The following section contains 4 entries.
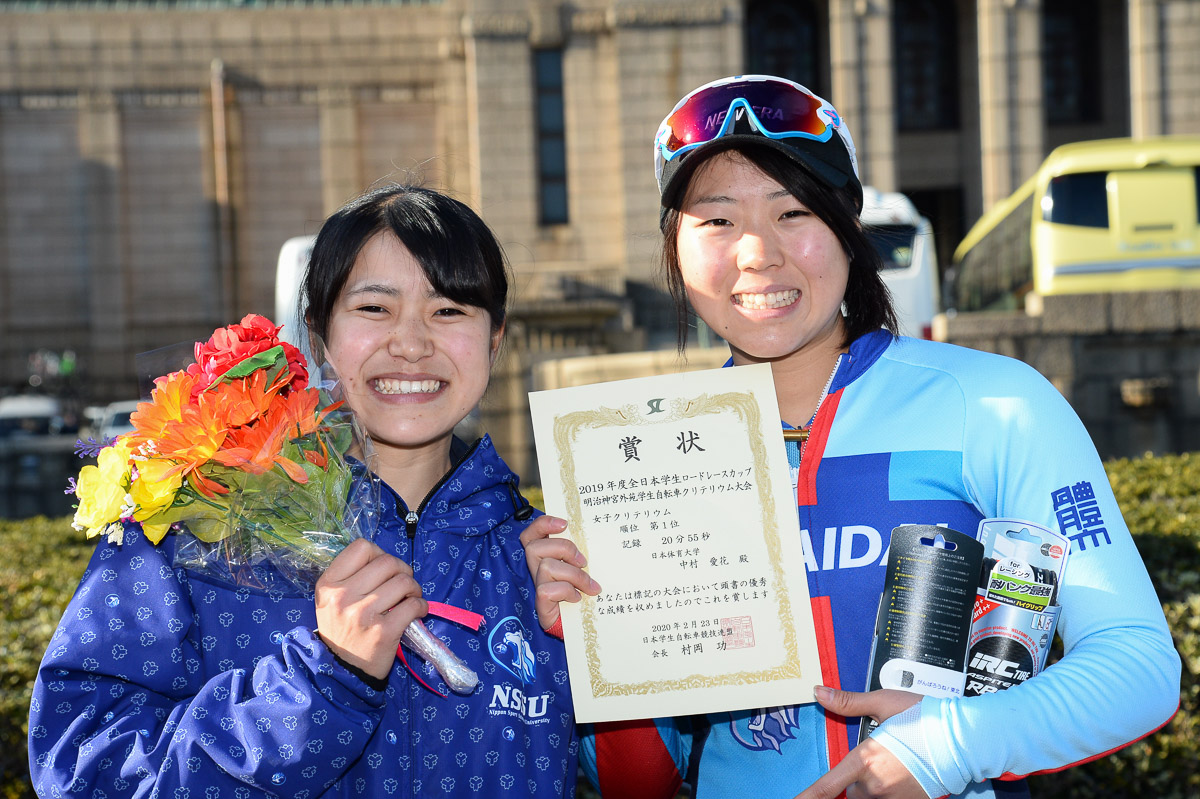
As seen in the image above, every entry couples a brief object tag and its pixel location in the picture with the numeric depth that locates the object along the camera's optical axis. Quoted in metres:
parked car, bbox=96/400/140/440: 17.47
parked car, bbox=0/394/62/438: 19.06
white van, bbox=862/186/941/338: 13.12
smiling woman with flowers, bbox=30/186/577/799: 1.74
